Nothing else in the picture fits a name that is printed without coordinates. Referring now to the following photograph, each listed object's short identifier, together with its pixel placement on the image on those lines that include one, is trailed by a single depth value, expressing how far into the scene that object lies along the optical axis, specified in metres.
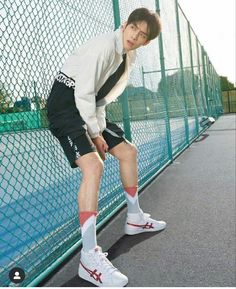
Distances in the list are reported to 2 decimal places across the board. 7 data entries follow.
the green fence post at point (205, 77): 13.87
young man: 1.99
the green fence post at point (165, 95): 5.86
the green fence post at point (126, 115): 3.81
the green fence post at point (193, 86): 9.73
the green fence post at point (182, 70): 7.70
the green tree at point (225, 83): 40.33
